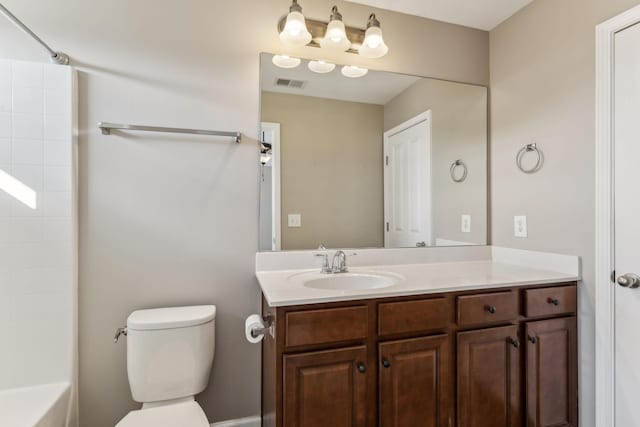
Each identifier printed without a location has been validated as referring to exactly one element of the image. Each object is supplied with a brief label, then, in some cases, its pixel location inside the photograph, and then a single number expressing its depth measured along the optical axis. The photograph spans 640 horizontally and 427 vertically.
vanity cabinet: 1.21
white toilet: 1.35
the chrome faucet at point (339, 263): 1.71
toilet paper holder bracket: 1.29
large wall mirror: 1.76
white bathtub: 1.18
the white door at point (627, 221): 1.37
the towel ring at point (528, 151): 1.78
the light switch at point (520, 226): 1.88
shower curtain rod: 1.29
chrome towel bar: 1.48
